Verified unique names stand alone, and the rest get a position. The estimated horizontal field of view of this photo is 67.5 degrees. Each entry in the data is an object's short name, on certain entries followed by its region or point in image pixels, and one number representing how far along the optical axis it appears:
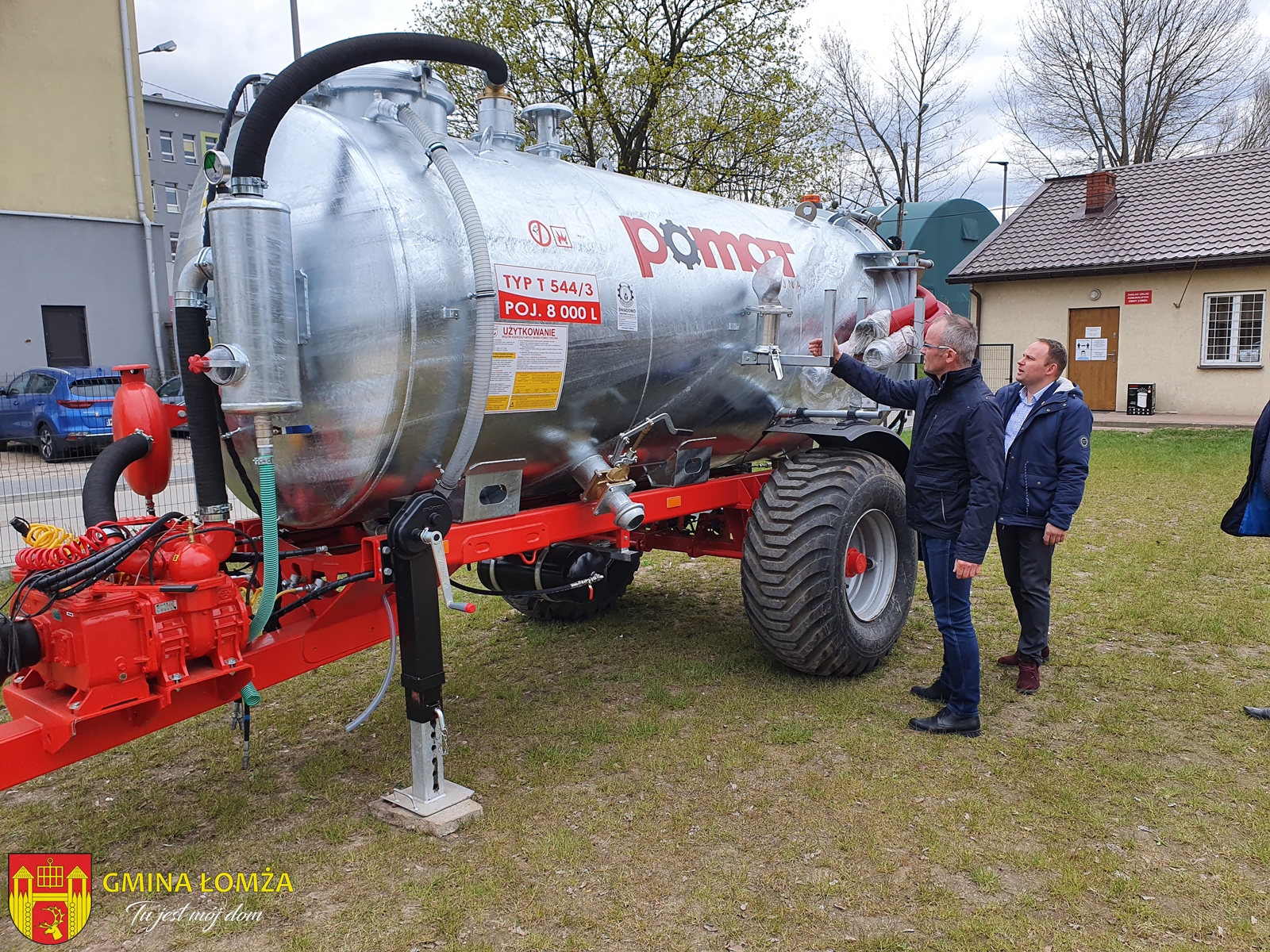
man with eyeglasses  4.30
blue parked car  14.30
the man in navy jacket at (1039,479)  4.90
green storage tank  26.53
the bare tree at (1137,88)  30.50
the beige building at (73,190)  19.64
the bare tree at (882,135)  31.94
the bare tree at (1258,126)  35.06
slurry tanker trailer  3.07
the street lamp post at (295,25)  11.68
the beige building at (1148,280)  18.72
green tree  18.27
